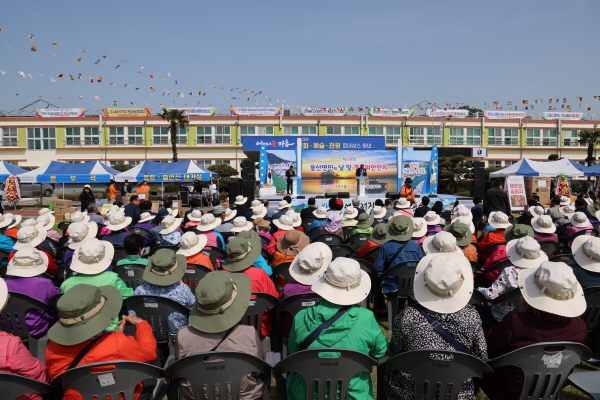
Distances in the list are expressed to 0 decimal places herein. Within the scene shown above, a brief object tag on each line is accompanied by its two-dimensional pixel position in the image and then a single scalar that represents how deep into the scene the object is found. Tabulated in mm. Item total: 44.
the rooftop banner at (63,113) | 50500
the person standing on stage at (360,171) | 18750
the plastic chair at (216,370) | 2348
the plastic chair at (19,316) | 3607
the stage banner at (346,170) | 20766
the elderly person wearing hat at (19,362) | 2398
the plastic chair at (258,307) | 3604
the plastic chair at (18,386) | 2262
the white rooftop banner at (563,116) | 54781
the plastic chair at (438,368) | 2301
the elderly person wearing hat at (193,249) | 4898
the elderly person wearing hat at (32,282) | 3755
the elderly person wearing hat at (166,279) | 3561
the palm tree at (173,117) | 41500
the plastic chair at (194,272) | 4629
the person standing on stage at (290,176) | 19406
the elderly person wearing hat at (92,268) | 3861
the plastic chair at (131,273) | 4660
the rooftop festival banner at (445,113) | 52859
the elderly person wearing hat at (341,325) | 2498
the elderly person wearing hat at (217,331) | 2500
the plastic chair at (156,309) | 3443
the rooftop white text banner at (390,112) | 51722
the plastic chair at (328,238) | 6383
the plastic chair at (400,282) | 4578
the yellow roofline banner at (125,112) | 50062
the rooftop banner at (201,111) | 50406
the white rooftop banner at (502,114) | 54250
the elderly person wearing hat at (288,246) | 5121
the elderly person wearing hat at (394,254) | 4660
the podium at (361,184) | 18750
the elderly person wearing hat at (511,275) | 3633
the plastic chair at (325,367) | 2342
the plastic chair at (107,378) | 2293
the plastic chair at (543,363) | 2404
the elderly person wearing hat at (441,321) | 2477
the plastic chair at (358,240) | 6738
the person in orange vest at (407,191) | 12812
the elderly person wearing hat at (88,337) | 2410
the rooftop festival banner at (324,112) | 50875
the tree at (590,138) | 39738
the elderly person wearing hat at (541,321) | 2508
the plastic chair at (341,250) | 5699
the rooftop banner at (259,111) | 50631
